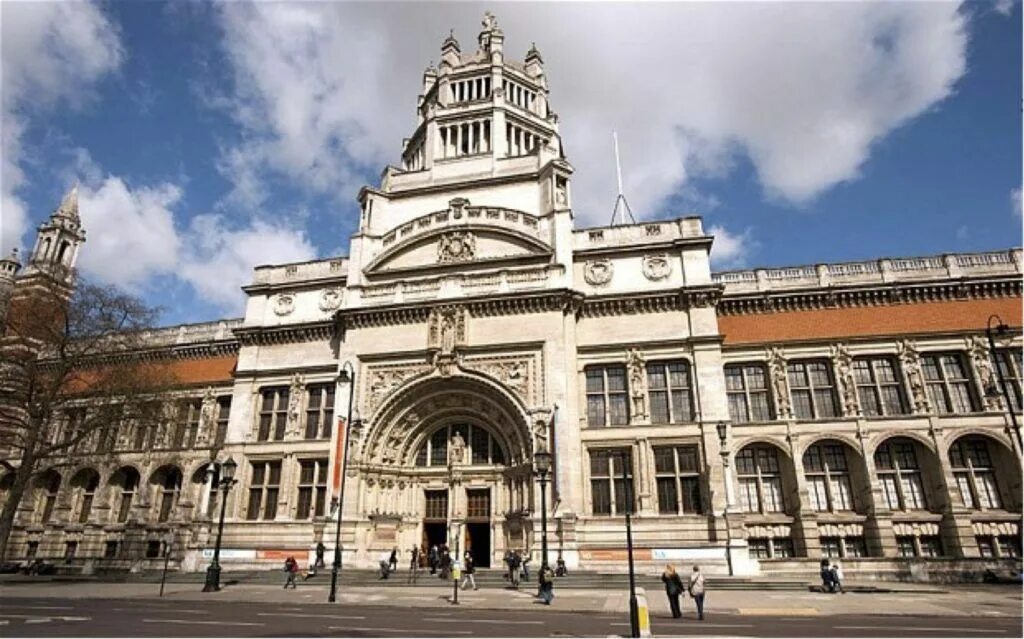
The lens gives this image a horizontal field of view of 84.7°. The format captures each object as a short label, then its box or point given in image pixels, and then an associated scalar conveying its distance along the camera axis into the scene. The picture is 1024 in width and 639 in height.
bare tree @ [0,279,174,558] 27.22
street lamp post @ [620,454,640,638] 11.07
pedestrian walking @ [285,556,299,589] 23.62
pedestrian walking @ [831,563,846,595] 21.23
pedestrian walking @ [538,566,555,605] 18.22
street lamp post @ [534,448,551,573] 21.62
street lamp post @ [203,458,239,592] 22.84
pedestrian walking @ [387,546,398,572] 27.81
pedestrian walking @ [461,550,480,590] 22.73
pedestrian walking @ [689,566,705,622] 14.99
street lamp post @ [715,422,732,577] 25.38
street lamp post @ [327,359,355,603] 18.69
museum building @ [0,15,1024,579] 26.97
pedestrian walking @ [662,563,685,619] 15.14
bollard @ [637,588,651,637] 11.32
